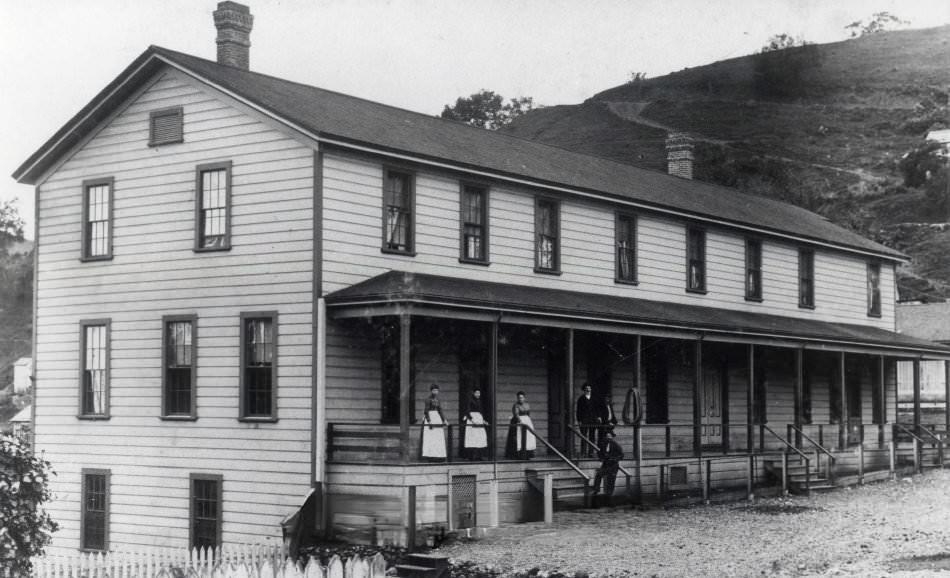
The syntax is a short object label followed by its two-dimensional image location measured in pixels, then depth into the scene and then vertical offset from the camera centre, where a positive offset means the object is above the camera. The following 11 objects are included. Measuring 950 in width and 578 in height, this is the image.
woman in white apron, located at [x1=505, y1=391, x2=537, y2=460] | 23.27 -1.21
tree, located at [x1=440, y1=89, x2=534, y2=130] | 113.94 +25.44
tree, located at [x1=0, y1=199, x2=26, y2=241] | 90.12 +11.28
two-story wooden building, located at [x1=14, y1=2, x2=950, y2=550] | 21.83 +1.19
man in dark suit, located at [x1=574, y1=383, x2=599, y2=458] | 25.23 -0.79
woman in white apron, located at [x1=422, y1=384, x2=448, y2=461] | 21.22 -1.01
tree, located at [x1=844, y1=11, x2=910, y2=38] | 159.38 +46.25
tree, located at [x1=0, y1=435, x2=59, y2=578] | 15.86 -1.76
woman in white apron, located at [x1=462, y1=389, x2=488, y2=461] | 22.16 -1.09
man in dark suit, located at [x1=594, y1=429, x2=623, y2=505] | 23.83 -1.77
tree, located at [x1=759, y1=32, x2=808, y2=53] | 138.75 +38.73
